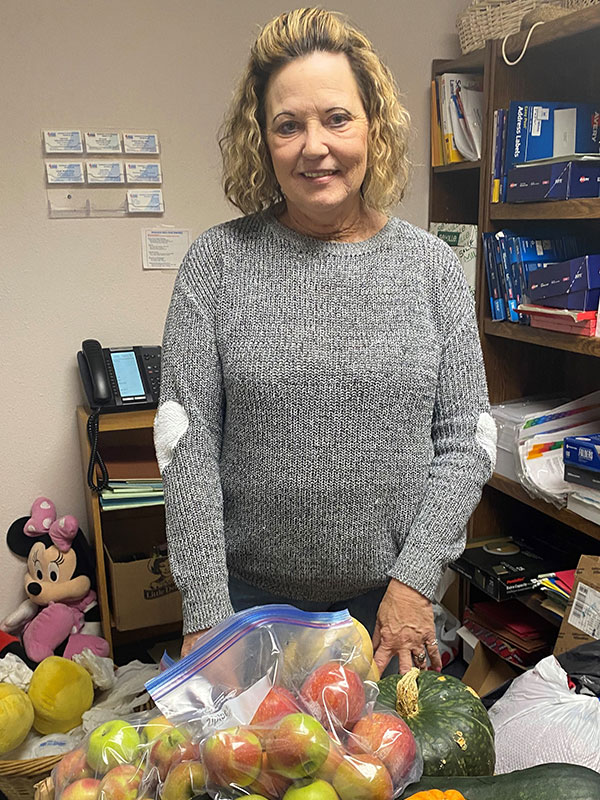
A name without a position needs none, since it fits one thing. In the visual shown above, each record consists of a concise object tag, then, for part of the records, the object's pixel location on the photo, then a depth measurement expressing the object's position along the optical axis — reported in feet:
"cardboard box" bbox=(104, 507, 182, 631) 7.57
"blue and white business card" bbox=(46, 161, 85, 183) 7.55
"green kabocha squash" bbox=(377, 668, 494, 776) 2.65
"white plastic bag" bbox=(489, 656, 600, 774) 4.63
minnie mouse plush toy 7.64
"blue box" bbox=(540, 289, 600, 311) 6.12
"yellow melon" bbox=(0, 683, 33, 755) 6.01
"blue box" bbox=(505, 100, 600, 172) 6.82
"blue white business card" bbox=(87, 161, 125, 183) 7.67
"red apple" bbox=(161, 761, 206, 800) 2.17
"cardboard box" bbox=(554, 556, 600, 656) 5.94
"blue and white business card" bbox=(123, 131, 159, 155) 7.74
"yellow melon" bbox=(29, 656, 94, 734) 6.43
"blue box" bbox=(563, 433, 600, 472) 5.99
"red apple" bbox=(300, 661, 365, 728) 2.35
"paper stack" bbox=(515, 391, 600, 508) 6.70
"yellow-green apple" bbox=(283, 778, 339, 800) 2.07
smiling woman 3.81
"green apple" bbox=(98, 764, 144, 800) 2.18
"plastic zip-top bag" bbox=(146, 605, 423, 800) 2.13
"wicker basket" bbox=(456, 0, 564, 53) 7.14
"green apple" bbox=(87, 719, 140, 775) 2.29
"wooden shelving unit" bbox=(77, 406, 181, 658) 7.41
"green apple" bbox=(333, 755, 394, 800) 2.13
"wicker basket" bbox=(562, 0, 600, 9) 6.63
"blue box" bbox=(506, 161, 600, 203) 6.19
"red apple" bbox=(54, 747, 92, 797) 2.31
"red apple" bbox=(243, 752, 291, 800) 2.16
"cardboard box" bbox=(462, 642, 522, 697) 7.28
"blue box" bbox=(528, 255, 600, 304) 6.07
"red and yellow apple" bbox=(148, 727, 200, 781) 2.26
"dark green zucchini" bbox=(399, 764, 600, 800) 2.41
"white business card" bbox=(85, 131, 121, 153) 7.62
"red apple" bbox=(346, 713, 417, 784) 2.27
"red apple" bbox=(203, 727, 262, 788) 2.13
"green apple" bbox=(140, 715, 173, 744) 2.36
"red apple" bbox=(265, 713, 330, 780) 2.11
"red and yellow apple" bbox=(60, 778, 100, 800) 2.20
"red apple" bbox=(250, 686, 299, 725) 2.31
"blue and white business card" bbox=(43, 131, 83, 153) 7.50
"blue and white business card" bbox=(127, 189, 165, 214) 7.88
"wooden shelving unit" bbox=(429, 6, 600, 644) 6.41
